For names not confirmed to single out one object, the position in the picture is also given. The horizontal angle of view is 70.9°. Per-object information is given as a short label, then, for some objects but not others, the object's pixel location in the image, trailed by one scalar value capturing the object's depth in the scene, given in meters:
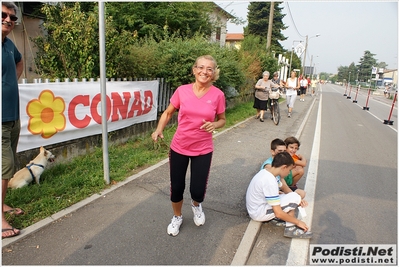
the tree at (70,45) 5.20
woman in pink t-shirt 2.71
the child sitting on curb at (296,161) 4.02
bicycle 9.86
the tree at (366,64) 96.75
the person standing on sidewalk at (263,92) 9.66
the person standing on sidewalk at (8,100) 2.65
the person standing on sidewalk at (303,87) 22.28
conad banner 4.12
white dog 3.64
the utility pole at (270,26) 18.56
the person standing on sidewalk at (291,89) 11.42
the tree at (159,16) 9.88
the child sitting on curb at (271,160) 3.52
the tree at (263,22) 38.53
